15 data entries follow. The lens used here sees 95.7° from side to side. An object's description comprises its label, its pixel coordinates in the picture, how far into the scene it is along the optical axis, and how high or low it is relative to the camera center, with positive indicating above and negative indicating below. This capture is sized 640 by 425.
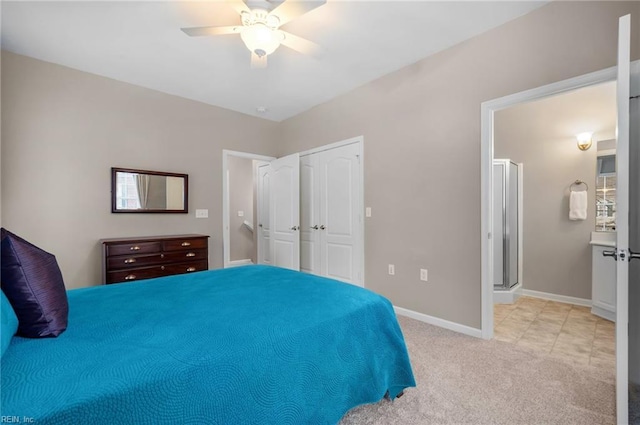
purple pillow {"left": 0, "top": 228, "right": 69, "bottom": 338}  1.06 -0.30
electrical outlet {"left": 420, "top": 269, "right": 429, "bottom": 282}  2.98 -0.68
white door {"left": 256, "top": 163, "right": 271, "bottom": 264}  5.42 -0.05
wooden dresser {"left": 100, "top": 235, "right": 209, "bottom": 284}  2.96 -0.51
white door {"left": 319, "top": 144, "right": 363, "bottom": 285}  3.71 -0.05
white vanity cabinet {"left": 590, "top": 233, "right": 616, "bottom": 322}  3.02 -0.79
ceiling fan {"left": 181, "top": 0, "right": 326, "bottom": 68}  1.96 +1.31
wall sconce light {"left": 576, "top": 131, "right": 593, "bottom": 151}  3.54 +0.83
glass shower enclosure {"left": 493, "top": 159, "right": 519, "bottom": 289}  3.75 -0.21
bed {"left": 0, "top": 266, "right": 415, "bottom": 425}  0.82 -0.51
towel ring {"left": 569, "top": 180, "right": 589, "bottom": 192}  3.56 +0.31
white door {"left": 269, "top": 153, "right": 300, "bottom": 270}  4.34 -0.02
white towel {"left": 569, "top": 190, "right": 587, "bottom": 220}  3.52 +0.02
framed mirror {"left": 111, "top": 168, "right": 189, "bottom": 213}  3.35 +0.23
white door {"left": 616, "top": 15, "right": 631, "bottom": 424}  1.37 -0.18
